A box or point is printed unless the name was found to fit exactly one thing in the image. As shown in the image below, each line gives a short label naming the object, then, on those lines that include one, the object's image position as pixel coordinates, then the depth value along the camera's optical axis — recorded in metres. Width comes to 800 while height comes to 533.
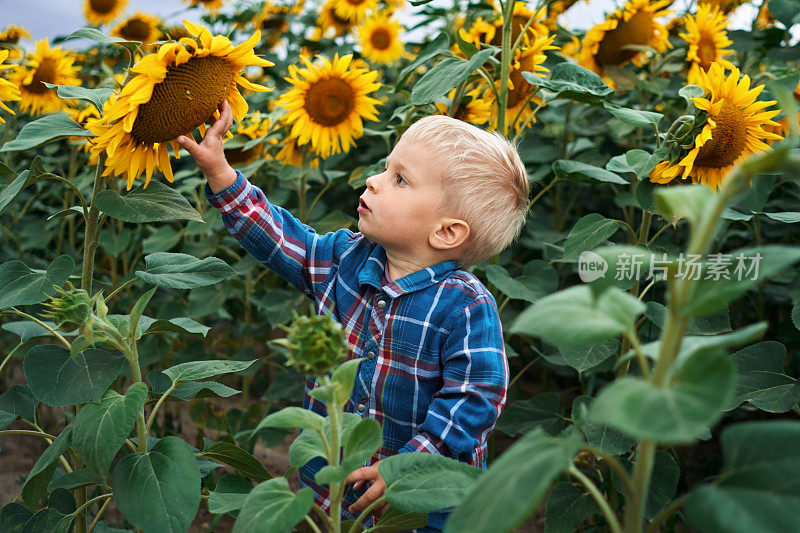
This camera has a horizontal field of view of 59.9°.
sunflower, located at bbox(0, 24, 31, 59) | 2.99
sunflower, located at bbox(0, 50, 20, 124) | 1.48
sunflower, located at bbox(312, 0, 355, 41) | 2.79
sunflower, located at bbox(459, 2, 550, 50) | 1.95
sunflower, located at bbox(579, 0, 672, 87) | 2.06
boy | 1.13
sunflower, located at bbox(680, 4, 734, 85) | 2.02
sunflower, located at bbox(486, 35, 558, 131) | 1.79
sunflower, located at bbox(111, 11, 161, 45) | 3.02
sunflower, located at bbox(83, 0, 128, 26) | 3.32
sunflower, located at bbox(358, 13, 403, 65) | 2.71
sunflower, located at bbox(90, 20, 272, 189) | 1.04
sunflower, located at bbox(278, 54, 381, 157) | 1.81
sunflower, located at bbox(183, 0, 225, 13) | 3.11
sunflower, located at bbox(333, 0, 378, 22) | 2.68
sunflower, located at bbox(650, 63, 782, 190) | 1.33
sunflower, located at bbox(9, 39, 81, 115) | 2.24
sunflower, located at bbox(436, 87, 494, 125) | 1.85
